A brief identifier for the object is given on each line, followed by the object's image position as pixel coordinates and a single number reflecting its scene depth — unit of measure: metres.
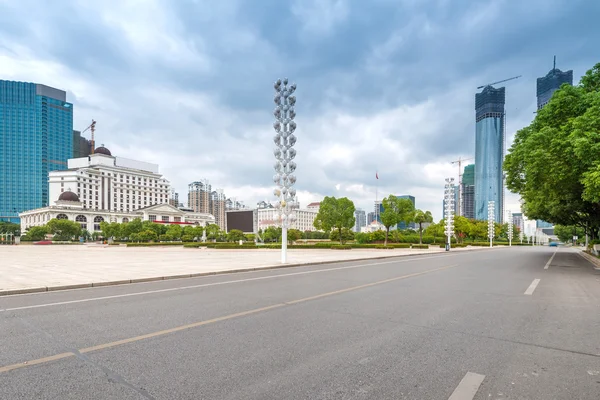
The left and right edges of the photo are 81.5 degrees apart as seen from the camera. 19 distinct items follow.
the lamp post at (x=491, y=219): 70.24
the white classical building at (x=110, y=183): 132.00
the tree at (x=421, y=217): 54.56
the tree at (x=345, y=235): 58.56
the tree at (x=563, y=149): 13.71
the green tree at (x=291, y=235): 55.63
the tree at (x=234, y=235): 63.69
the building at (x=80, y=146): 183.12
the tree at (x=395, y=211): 50.34
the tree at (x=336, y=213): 50.53
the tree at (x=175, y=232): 79.31
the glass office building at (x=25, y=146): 144.38
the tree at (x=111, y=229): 82.66
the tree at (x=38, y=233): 82.94
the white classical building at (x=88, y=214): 114.19
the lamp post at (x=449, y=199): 48.01
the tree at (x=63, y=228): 81.94
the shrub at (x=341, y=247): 40.94
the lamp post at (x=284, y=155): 20.25
